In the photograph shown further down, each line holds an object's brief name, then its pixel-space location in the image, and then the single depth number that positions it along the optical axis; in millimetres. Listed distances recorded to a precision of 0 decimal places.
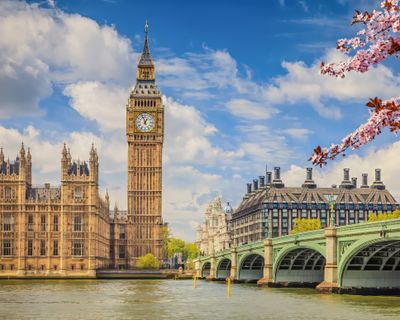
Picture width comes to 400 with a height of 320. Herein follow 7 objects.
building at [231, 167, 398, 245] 182500
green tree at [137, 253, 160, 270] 162250
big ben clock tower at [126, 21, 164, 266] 174125
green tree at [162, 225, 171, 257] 189150
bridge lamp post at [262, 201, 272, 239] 180750
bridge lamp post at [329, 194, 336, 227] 68025
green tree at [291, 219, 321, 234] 148288
